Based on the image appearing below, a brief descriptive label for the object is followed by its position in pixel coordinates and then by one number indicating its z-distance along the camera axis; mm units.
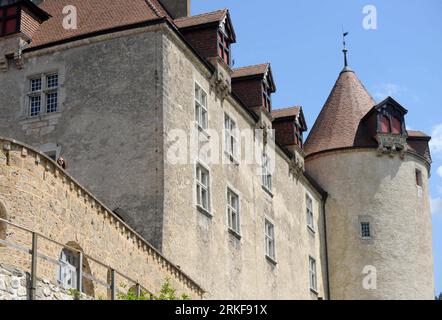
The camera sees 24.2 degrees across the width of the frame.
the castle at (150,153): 22625
